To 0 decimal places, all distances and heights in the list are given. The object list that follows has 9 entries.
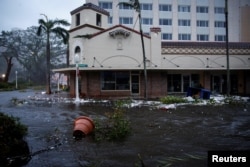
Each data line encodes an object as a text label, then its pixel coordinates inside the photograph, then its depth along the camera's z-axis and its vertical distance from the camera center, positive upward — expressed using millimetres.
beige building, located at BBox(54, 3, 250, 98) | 27891 +2521
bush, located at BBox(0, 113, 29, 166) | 6504 -1285
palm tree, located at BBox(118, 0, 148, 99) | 23609 +6534
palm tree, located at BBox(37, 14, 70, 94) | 31891 +6475
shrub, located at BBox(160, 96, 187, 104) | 20038 -1101
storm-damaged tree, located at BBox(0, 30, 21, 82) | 70875 +10867
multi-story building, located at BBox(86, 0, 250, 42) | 57969 +13390
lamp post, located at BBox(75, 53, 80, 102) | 23086 +1990
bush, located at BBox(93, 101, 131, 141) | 9006 -1491
